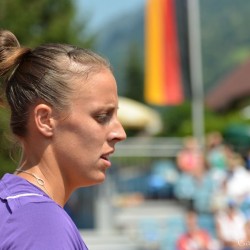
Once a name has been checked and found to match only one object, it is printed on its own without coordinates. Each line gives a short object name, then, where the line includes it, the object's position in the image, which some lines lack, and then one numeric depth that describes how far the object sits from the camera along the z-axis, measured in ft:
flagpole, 49.83
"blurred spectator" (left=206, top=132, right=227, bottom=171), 41.14
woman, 6.82
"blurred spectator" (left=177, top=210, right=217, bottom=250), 33.27
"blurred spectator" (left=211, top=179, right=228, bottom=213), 37.76
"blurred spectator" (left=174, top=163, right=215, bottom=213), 39.36
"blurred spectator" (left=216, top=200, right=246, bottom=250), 32.74
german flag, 48.88
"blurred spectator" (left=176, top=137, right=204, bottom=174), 40.24
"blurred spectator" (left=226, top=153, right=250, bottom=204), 37.65
